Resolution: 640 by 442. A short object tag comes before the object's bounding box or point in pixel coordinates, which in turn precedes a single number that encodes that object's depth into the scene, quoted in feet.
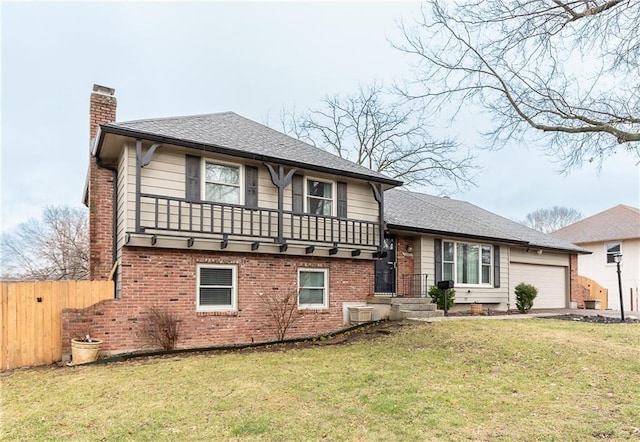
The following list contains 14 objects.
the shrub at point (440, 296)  46.89
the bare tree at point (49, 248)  66.23
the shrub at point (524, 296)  53.62
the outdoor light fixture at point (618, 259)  46.81
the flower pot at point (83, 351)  28.04
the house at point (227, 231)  31.07
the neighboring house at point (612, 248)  79.10
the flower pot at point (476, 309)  49.16
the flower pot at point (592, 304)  66.18
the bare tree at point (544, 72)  24.09
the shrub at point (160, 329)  31.24
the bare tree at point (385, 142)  81.82
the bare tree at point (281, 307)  36.37
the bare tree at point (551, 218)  174.91
